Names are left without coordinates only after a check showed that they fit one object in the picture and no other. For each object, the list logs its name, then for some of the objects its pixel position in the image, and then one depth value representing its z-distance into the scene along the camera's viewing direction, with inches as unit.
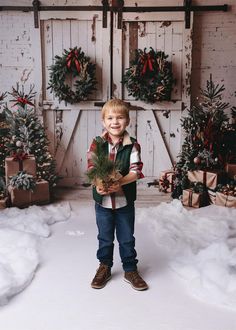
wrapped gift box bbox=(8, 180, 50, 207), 181.3
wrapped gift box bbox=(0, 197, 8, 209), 177.3
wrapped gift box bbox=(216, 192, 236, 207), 177.9
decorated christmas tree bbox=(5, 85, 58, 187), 191.9
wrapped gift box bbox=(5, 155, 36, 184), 182.2
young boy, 107.7
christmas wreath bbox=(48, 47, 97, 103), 202.2
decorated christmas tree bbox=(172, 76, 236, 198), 190.1
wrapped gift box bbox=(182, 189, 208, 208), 184.2
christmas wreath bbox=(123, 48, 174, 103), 201.5
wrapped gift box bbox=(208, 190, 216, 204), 185.2
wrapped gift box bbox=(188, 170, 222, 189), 184.5
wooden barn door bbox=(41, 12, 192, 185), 209.5
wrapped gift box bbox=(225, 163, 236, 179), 188.7
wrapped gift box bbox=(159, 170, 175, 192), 213.6
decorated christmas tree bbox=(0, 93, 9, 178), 191.9
